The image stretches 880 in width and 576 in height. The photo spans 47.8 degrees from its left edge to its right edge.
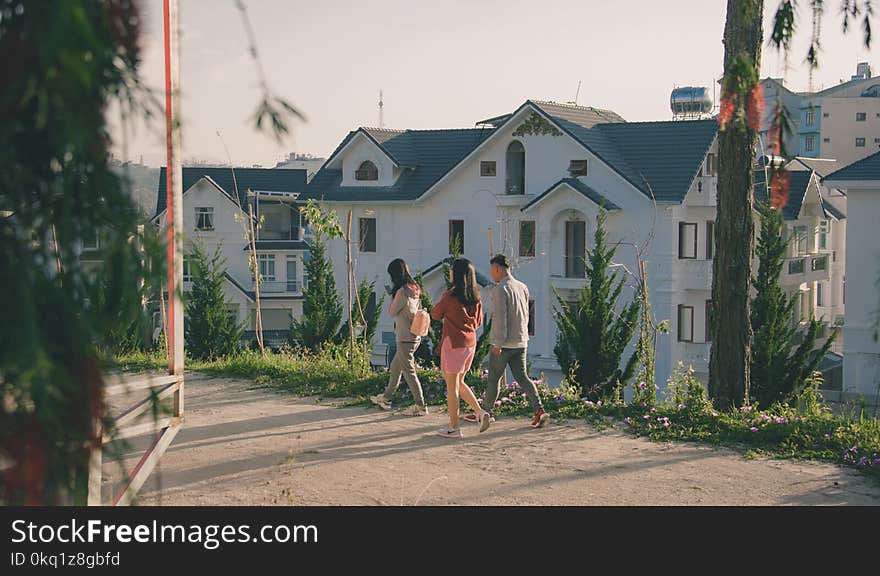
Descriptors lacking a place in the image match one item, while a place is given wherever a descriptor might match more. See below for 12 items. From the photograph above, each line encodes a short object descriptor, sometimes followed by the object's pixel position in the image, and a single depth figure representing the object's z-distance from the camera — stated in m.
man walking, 9.59
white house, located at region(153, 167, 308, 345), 53.97
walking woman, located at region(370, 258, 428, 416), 10.41
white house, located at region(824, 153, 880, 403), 29.23
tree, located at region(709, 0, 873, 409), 10.09
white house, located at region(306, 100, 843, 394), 34.12
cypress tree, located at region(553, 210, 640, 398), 15.33
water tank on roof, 43.34
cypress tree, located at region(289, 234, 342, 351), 22.06
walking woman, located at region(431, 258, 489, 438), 9.54
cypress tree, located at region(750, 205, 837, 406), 15.98
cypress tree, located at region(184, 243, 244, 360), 18.95
